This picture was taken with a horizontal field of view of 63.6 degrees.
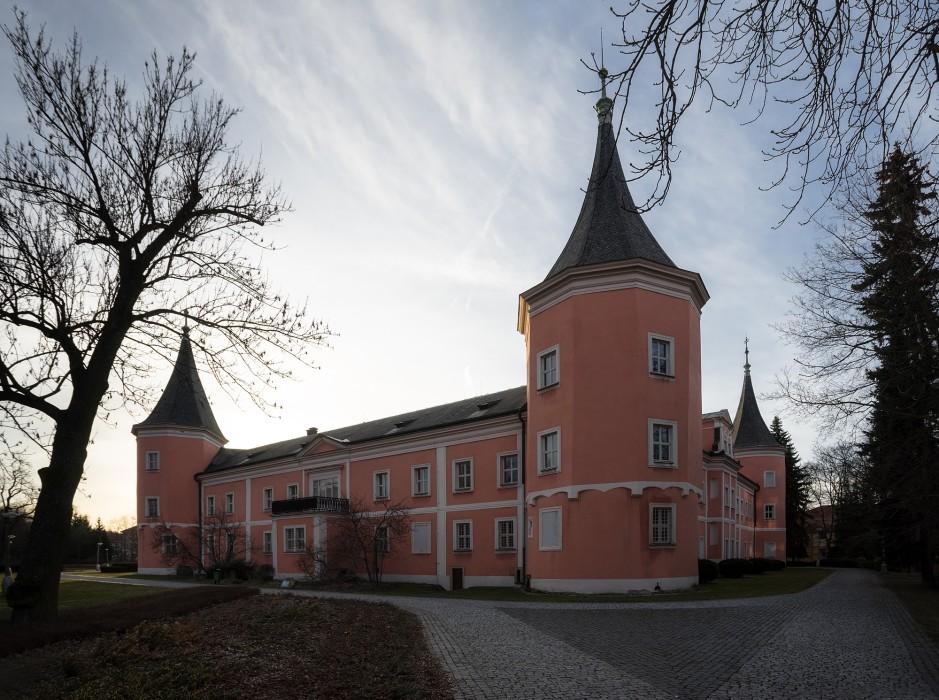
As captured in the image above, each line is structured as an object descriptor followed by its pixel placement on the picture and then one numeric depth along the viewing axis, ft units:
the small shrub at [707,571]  92.89
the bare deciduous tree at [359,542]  103.24
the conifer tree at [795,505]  223.30
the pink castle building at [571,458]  76.33
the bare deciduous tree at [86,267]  43.24
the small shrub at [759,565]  140.83
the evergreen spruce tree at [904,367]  34.96
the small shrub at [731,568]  118.32
